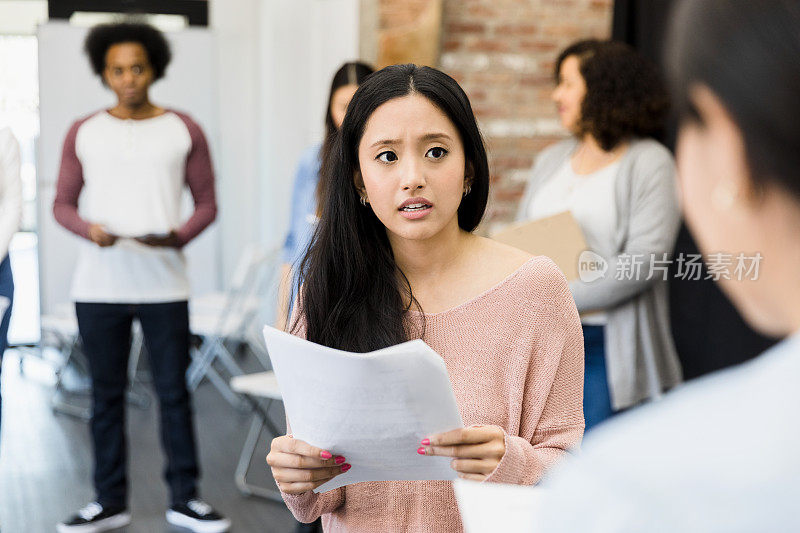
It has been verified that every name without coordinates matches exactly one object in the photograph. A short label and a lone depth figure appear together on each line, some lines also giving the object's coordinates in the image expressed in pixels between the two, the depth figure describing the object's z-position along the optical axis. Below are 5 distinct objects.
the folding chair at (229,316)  5.16
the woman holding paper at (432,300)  1.43
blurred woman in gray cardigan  2.58
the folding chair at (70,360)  5.17
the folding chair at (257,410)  3.60
